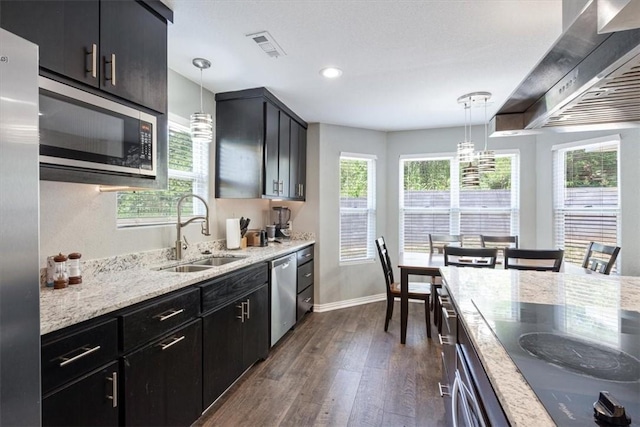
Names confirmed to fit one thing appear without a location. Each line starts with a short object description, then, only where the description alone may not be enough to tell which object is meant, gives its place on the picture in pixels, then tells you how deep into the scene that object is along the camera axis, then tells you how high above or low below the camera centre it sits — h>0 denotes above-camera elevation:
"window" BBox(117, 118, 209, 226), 2.15 +0.17
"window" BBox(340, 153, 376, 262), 4.35 +0.05
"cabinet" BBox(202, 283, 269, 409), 1.92 -0.95
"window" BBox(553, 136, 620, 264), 3.20 +0.18
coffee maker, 3.94 -0.14
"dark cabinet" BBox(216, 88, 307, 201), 3.02 +0.67
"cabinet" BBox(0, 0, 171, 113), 1.18 +0.76
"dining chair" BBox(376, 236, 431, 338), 3.20 -0.87
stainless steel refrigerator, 0.82 -0.07
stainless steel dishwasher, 2.83 -0.85
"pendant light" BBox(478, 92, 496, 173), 2.97 +0.48
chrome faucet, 2.42 -0.18
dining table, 2.86 -0.55
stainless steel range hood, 0.73 +0.41
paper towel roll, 3.00 -0.24
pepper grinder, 1.59 -0.32
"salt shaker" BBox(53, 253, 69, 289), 1.51 -0.33
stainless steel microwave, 1.24 +0.36
